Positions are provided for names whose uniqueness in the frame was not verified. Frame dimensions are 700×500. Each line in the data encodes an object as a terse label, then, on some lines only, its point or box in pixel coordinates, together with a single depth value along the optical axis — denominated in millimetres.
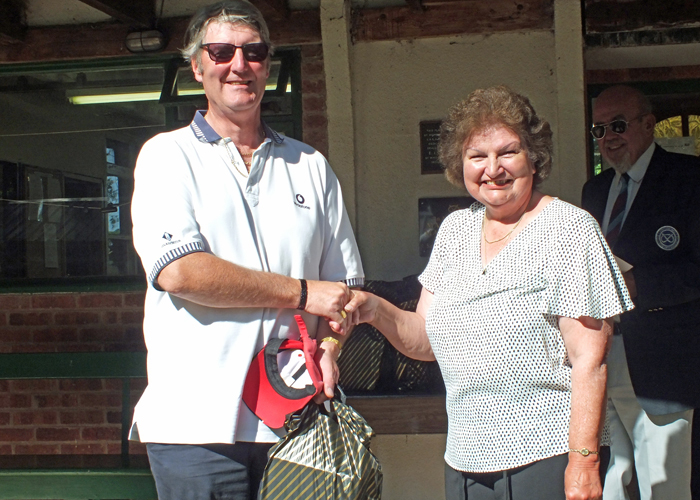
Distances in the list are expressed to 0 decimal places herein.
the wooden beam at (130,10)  4273
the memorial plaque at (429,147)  4738
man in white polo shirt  1946
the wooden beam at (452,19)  4613
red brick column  4762
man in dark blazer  3098
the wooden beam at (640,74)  5211
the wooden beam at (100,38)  4754
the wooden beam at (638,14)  4492
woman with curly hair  2035
